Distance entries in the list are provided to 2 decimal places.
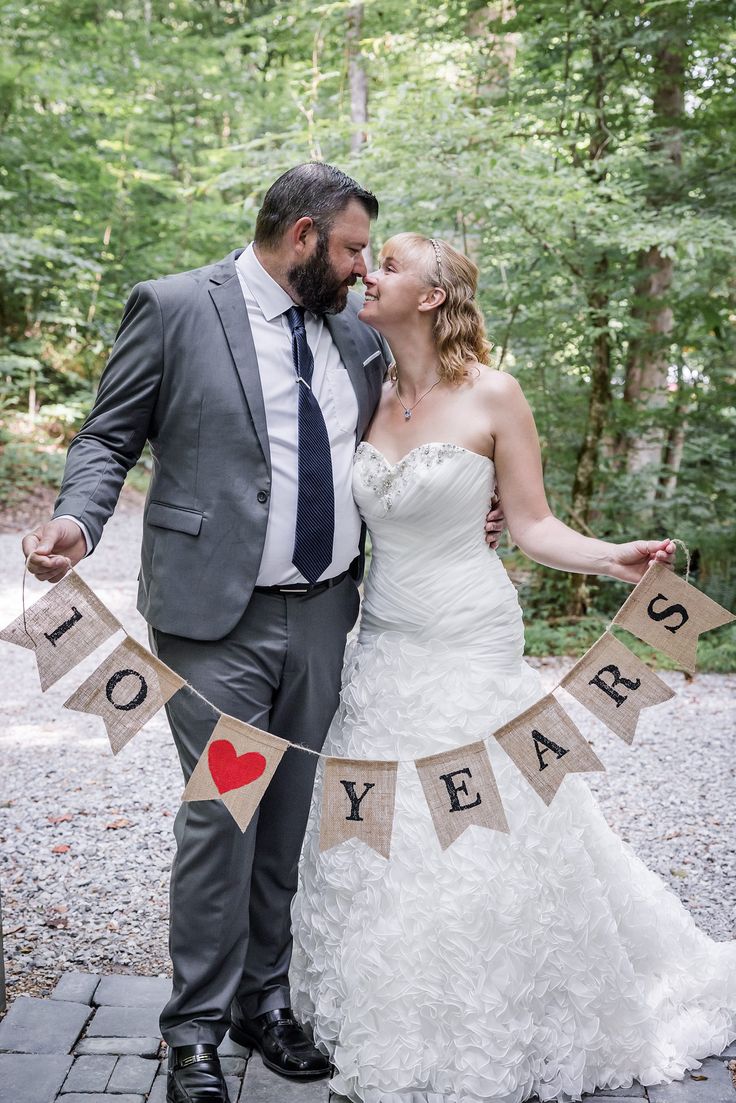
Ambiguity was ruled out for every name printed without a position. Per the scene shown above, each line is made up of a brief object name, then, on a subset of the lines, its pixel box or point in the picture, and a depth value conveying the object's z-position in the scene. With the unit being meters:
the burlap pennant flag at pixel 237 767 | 2.15
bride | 2.26
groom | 2.29
